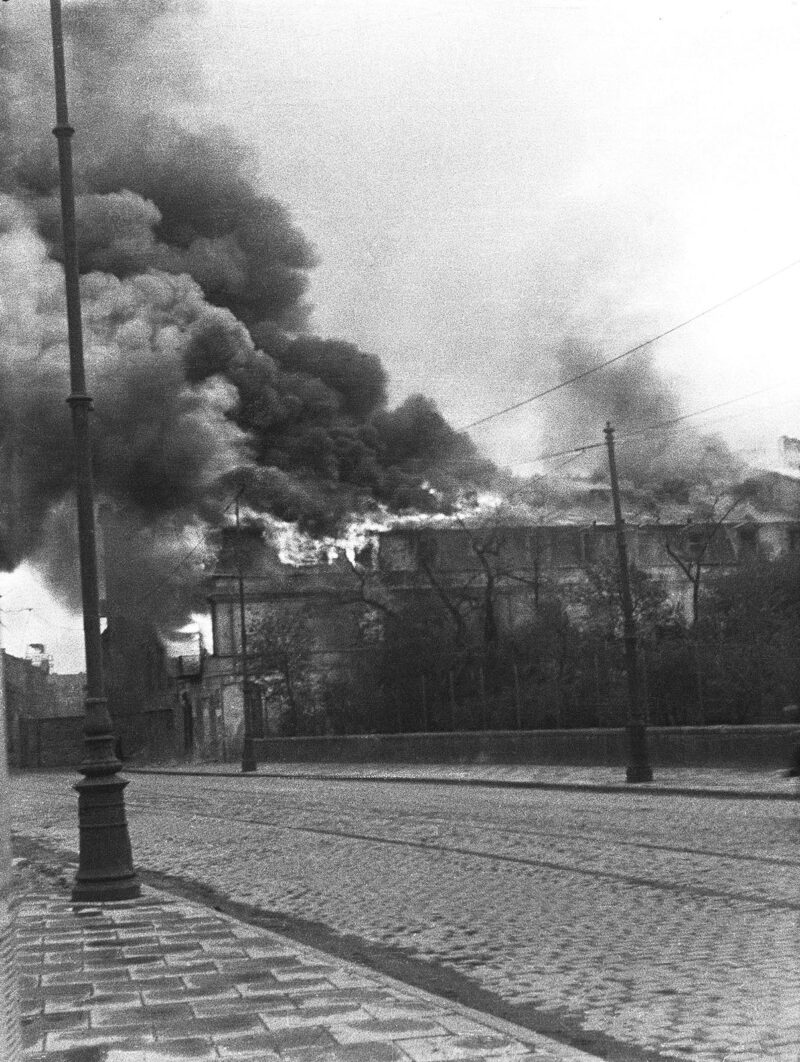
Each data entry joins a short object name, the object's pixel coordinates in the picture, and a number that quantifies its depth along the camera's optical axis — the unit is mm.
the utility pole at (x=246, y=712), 39594
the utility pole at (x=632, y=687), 23594
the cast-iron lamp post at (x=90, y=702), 10539
